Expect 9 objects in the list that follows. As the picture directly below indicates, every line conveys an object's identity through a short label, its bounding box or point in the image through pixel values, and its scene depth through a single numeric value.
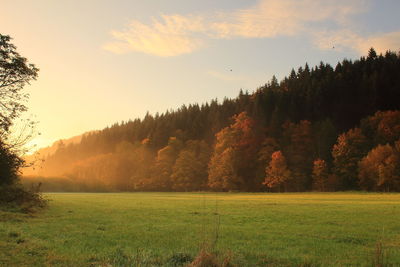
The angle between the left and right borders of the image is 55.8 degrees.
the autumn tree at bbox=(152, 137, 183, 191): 123.81
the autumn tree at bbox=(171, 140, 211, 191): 116.44
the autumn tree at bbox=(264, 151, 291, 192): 93.38
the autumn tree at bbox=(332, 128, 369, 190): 88.44
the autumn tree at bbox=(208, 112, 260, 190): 102.62
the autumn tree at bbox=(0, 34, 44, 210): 32.25
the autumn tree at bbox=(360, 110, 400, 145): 91.25
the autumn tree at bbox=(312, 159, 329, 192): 90.21
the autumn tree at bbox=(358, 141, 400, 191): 77.38
